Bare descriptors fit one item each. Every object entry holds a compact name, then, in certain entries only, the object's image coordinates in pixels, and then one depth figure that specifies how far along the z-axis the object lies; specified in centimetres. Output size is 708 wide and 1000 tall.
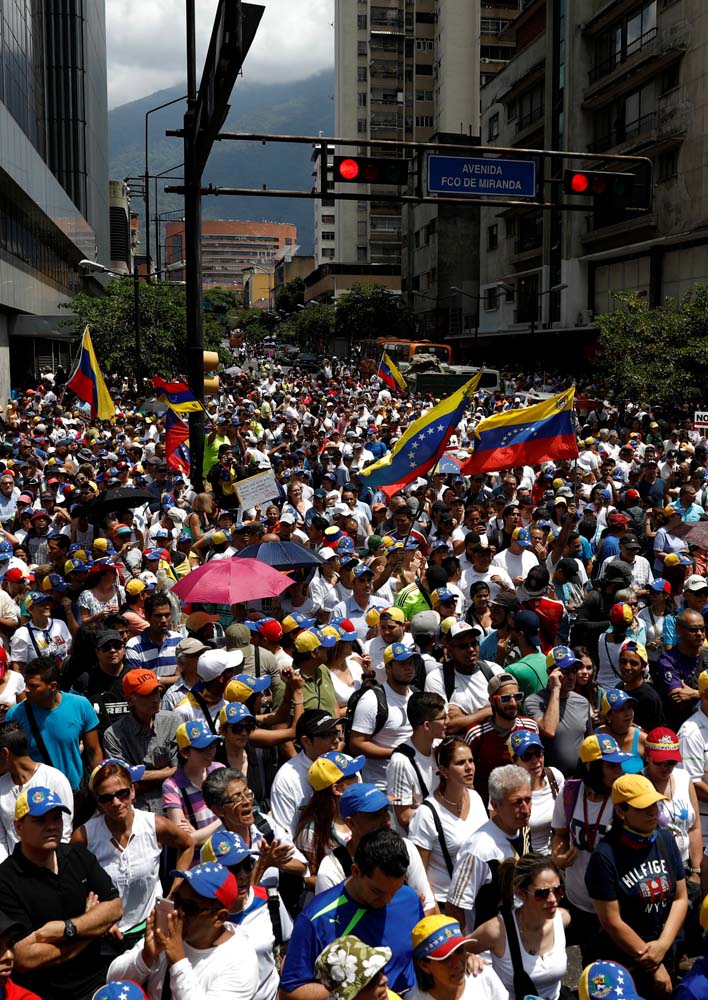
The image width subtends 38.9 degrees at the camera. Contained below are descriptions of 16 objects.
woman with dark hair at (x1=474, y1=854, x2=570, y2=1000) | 393
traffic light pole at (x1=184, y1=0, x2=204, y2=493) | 1247
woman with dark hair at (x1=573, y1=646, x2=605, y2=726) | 620
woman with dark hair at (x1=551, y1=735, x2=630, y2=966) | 470
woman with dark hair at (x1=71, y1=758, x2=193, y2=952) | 433
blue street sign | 1203
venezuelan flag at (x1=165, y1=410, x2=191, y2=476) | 1452
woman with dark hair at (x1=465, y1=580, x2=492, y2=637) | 786
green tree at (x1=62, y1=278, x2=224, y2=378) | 3559
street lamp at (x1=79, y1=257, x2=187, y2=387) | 3266
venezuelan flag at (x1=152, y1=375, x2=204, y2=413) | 1326
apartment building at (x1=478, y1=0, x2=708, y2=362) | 3647
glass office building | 3378
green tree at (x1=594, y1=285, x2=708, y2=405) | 2448
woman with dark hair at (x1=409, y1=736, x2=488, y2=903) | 456
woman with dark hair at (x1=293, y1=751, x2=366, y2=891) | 452
